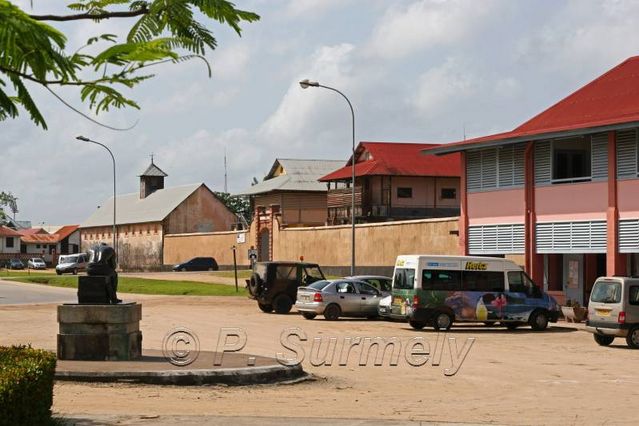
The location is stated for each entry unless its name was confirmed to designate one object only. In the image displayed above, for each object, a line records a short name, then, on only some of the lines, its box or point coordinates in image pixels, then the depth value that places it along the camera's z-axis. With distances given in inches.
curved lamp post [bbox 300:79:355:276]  1759.4
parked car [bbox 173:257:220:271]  3454.7
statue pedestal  711.7
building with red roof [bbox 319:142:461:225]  2790.4
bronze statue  733.3
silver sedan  1375.5
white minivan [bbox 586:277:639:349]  1006.4
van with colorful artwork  1199.6
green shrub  338.6
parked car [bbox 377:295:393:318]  1286.9
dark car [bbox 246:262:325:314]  1531.7
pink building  1385.3
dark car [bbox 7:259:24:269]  4648.4
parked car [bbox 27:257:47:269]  4394.7
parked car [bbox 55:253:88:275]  3353.8
